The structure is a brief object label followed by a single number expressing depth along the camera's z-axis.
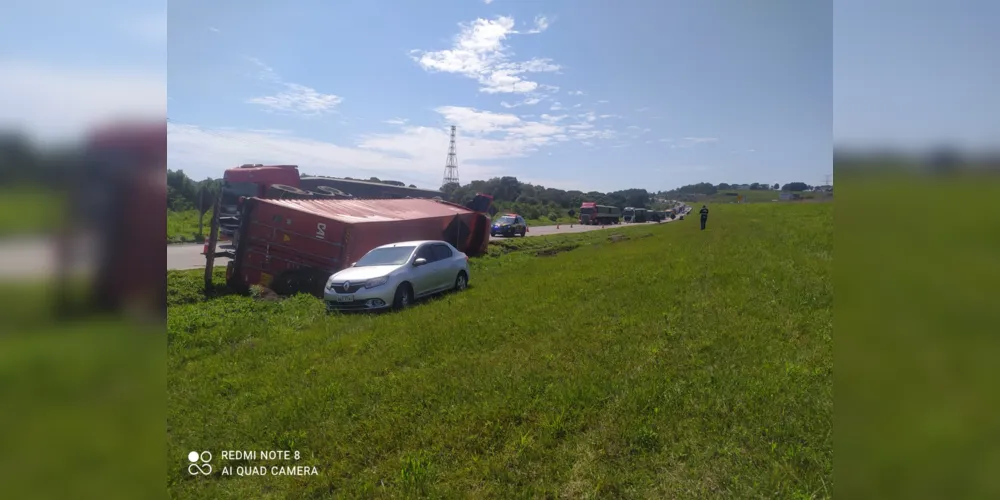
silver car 6.13
